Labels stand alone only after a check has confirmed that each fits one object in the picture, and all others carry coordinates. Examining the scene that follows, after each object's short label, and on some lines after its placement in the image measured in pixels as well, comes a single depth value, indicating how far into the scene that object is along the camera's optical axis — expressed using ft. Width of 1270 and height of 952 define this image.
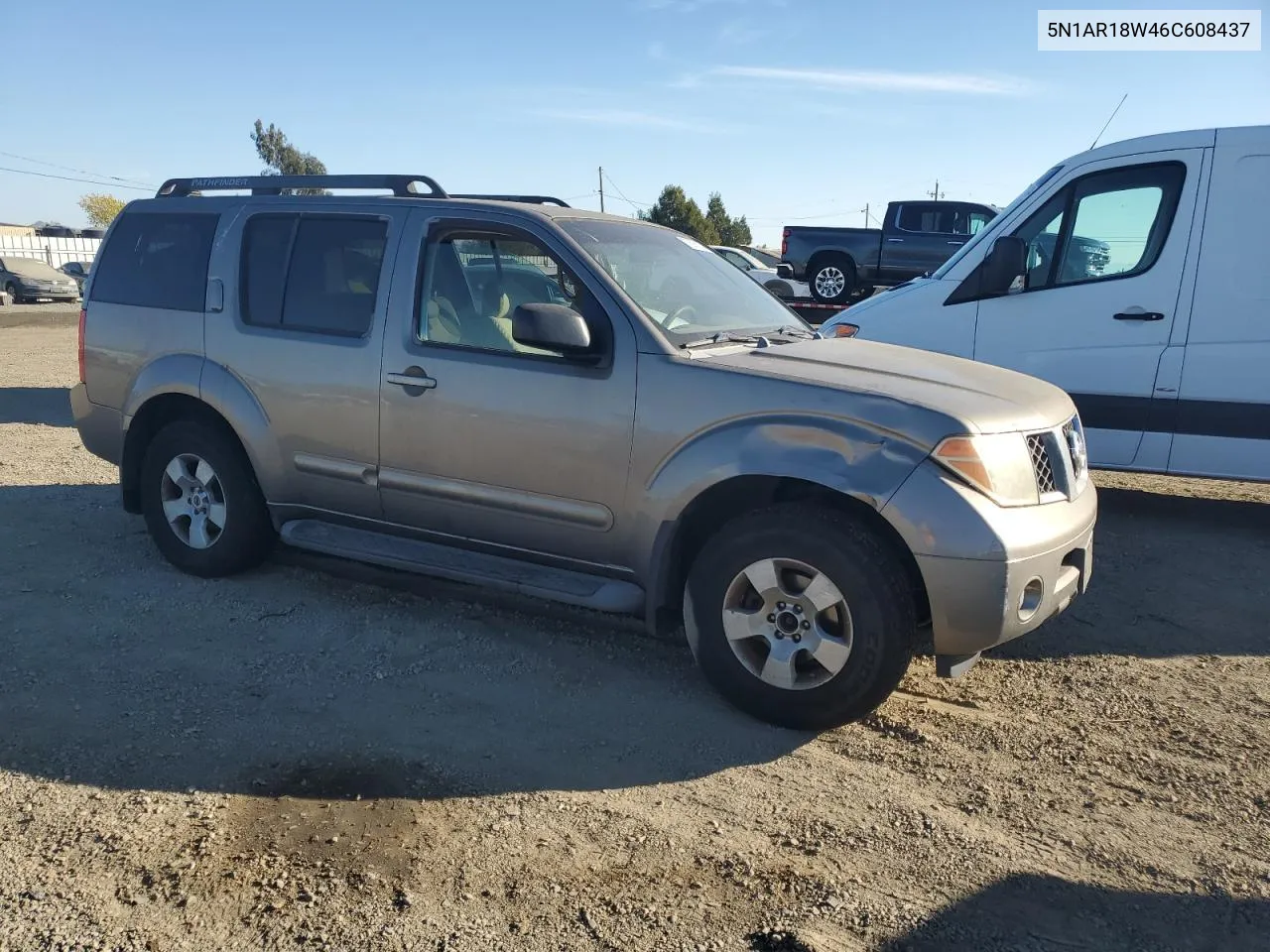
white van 20.33
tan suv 11.94
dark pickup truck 59.06
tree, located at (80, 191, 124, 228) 350.43
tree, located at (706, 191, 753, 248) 250.78
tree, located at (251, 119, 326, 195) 307.58
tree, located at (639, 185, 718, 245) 214.69
